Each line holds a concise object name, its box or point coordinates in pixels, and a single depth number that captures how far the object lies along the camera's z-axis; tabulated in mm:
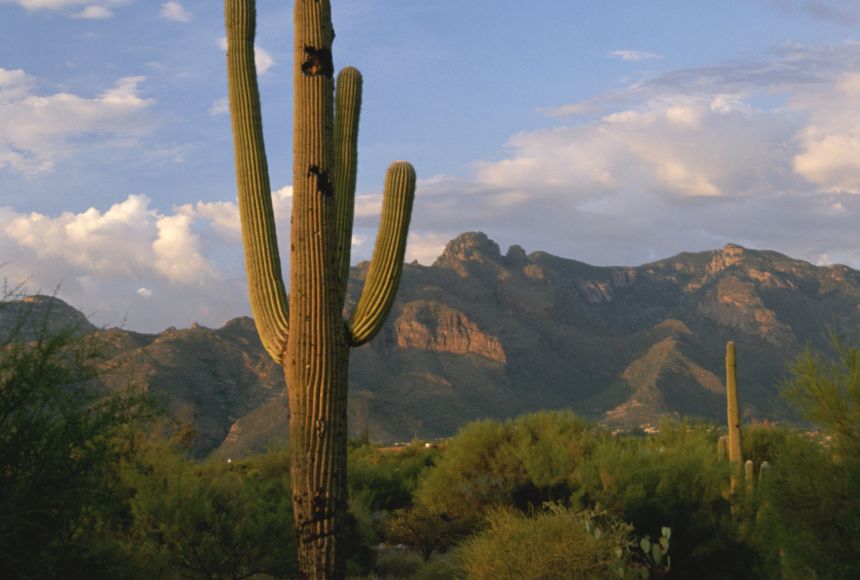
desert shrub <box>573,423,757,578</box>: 14297
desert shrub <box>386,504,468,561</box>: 16781
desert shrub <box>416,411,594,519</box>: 17516
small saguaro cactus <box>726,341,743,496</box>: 16261
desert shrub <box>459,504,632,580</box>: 10336
